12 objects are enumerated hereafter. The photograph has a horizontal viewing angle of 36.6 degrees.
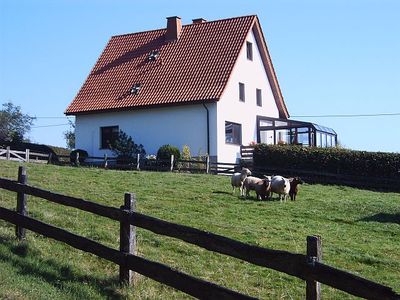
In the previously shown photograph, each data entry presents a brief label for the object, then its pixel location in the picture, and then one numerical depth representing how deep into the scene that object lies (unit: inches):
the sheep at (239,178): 870.9
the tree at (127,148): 1470.2
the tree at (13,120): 3592.5
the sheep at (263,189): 808.9
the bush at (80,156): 1462.1
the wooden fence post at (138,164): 1269.7
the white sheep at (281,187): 810.8
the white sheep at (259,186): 809.5
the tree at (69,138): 3678.6
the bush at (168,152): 1336.1
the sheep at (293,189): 828.0
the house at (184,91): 1449.3
